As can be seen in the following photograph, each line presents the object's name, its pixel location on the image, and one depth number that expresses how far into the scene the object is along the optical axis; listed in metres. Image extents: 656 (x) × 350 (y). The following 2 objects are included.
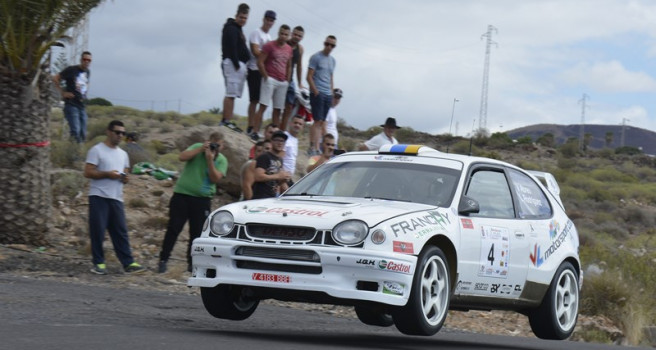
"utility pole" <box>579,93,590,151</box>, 57.00
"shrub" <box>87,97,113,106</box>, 55.94
